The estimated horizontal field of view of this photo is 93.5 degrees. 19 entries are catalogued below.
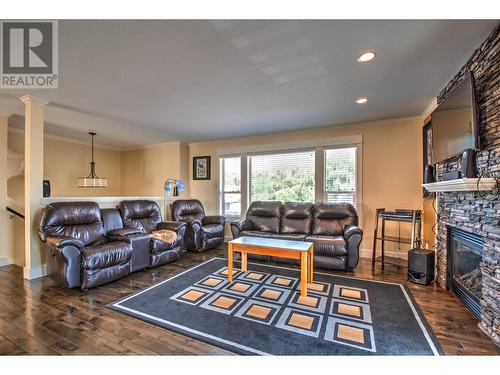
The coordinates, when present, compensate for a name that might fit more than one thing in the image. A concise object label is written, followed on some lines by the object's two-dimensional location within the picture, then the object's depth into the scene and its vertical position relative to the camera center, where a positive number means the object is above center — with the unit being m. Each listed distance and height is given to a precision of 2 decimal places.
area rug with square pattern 1.80 -1.22
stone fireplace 1.83 -0.17
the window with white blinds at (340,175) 4.43 +0.20
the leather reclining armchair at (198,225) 4.52 -0.82
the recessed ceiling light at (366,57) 2.10 +1.18
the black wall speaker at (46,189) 3.54 -0.06
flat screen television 2.03 +0.63
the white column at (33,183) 3.21 +0.03
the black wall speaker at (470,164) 2.04 +0.19
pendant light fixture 4.62 +0.06
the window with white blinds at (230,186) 5.58 -0.02
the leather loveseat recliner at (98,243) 2.75 -0.78
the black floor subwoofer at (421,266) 2.92 -1.02
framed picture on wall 5.89 +0.45
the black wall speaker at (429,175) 3.08 +0.14
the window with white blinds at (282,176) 4.82 +0.21
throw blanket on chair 3.73 -0.82
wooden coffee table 2.66 -0.80
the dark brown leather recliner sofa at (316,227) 3.41 -0.73
